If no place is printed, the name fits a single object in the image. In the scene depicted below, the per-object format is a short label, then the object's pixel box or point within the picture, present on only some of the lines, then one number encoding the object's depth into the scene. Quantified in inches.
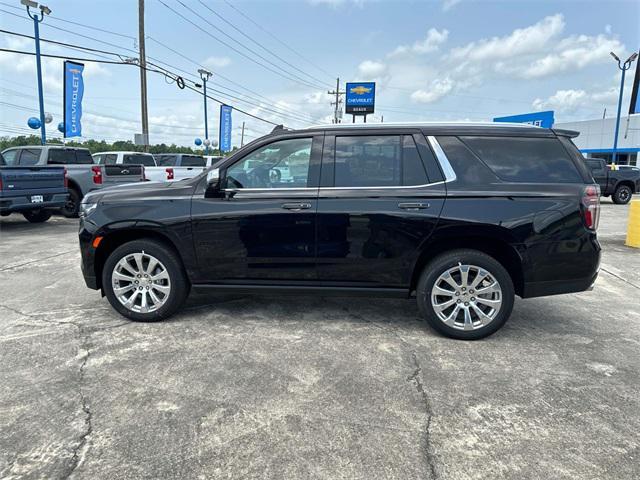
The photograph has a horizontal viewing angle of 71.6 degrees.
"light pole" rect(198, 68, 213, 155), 1160.2
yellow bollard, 340.2
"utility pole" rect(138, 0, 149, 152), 855.7
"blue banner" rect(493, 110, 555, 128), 1205.5
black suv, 150.0
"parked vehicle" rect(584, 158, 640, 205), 725.0
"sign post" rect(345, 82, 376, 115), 1633.9
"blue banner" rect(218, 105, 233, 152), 1333.7
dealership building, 1485.0
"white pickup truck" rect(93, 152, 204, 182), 515.8
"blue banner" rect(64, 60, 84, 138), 707.4
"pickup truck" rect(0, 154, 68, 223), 368.5
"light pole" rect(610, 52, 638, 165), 1077.1
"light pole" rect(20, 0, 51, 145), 608.4
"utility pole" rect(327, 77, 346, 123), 2436.9
